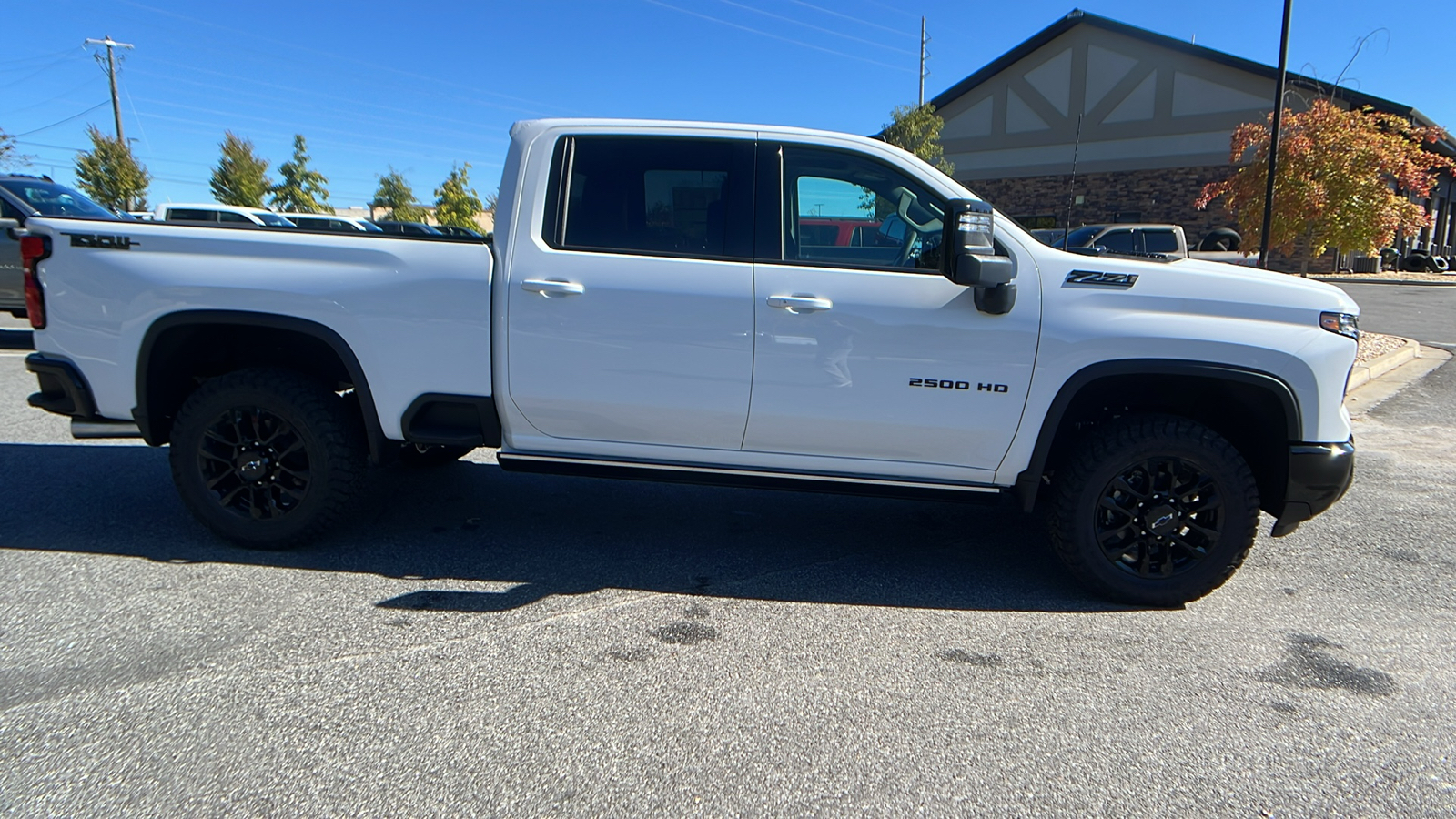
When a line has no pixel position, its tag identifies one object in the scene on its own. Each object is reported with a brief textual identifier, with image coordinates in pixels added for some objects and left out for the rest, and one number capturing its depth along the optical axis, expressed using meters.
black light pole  12.69
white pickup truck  3.57
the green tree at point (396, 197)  56.34
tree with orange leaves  16.55
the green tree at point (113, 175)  39.69
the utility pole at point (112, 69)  40.59
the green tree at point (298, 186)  49.69
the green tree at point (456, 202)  52.84
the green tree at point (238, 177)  46.78
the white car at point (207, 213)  18.25
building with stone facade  29.98
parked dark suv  10.19
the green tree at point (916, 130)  29.18
